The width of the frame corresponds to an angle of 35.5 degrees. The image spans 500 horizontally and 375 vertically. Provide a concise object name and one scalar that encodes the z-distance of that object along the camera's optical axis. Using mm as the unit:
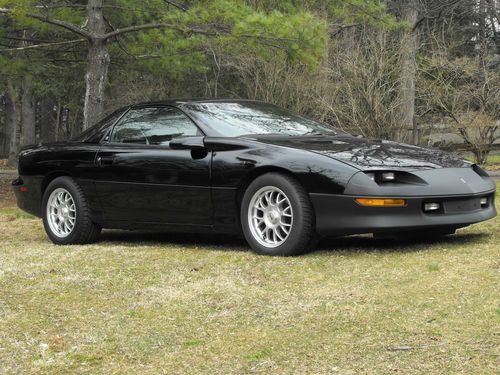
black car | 5770
